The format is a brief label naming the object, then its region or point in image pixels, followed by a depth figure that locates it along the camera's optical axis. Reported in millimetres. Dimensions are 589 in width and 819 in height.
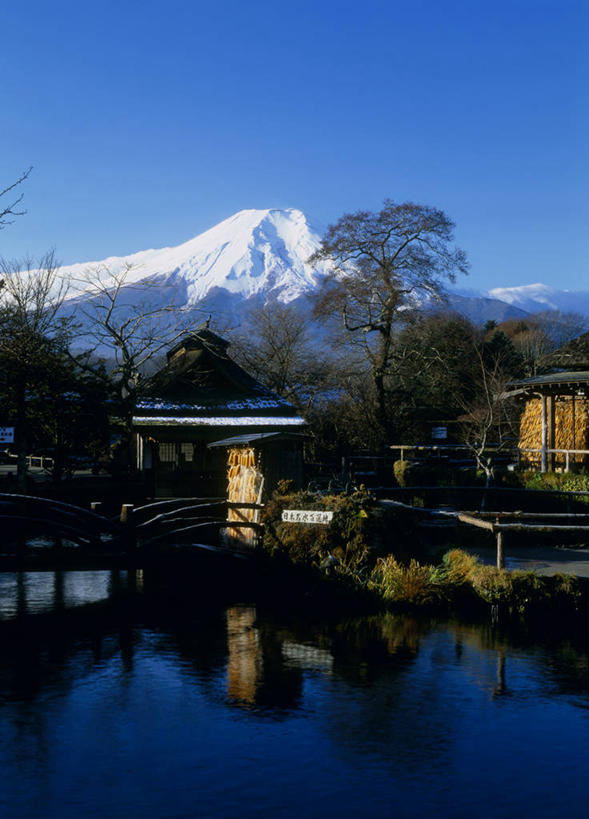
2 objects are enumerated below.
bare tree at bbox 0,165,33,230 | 18786
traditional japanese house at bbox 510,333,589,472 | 31500
